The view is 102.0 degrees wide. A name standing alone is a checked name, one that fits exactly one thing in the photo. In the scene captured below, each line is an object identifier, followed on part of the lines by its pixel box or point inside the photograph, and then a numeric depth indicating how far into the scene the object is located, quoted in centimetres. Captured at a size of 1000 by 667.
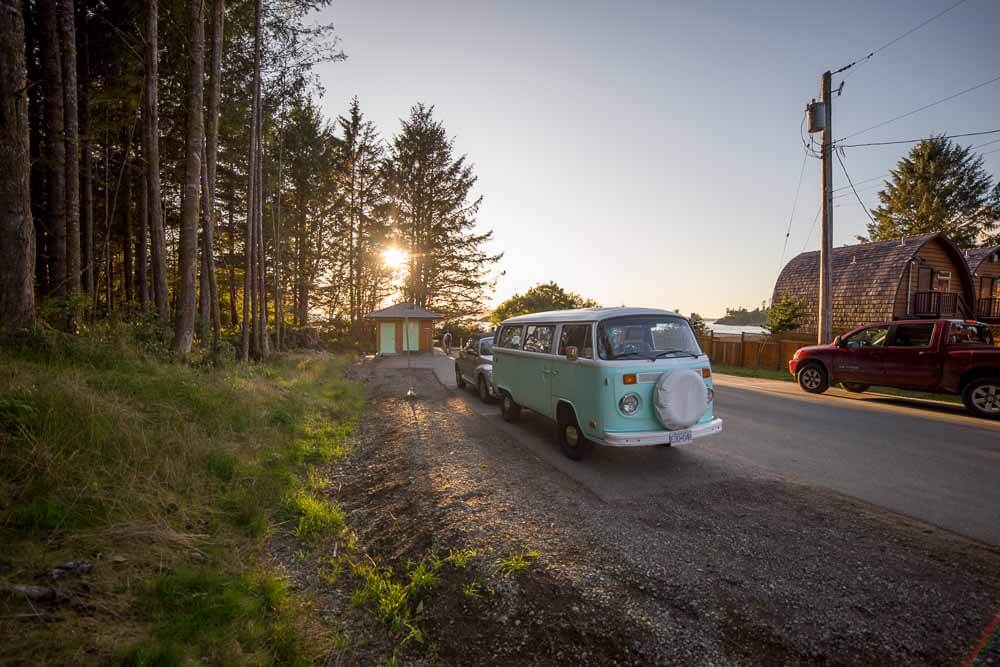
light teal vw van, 513
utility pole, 1323
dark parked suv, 1039
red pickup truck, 834
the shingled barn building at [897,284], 2020
